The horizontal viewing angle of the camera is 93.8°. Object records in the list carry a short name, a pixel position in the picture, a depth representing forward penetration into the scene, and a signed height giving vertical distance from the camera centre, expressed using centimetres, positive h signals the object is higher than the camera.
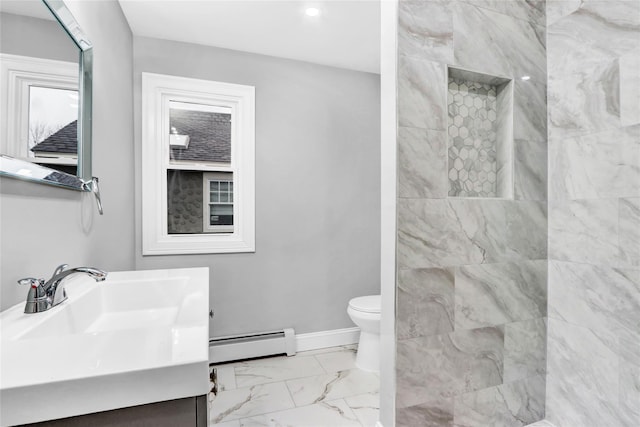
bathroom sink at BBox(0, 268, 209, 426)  51 -29
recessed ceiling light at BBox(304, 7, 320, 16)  195 +134
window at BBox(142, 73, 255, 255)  227 +39
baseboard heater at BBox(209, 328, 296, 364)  228 -102
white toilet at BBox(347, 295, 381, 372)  213 -84
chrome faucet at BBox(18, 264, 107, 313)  89 -23
